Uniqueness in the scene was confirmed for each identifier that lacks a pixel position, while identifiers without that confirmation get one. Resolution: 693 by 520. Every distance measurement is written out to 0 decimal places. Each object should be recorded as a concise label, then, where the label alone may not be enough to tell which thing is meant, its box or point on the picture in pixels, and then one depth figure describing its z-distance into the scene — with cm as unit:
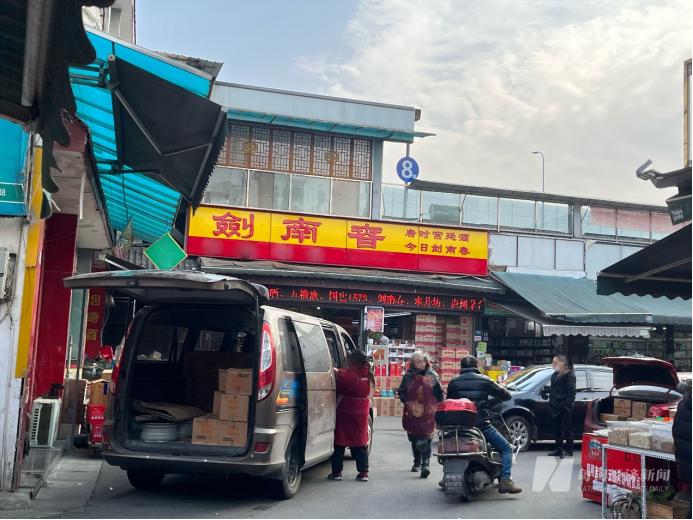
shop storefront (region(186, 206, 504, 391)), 1908
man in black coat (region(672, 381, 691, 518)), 609
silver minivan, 713
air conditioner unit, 915
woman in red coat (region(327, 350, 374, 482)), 887
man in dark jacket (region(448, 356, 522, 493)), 812
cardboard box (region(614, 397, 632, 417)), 933
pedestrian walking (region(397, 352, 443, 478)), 935
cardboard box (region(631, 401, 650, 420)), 906
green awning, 1912
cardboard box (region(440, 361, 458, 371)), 1941
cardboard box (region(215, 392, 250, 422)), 747
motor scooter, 785
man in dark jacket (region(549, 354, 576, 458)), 1152
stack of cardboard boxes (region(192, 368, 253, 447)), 743
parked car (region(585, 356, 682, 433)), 893
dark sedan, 1214
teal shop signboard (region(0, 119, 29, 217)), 696
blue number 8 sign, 2224
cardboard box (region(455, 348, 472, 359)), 1944
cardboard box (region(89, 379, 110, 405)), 1032
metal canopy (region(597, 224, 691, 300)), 665
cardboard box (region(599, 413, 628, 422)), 928
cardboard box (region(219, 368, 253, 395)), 757
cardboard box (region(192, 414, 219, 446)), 744
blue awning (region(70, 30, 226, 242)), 708
